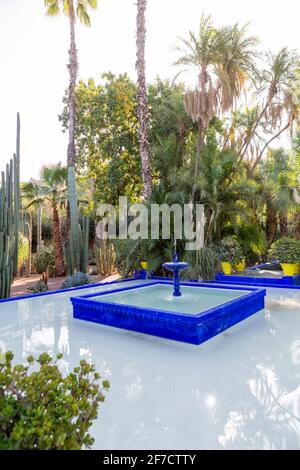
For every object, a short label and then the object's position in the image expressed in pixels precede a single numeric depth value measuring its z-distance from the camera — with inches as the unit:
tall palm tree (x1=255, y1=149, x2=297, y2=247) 407.8
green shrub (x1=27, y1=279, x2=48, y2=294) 350.0
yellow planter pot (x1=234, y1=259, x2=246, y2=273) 433.5
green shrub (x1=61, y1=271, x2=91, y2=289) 377.7
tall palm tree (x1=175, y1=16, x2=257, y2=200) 406.3
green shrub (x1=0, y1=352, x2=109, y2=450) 50.8
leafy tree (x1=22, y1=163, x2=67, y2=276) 500.1
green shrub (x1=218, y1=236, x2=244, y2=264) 410.9
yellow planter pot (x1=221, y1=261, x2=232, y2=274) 408.8
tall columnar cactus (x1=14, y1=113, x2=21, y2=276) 310.9
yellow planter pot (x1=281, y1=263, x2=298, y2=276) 361.4
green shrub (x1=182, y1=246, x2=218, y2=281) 384.8
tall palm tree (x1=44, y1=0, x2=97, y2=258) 516.3
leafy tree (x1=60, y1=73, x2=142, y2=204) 548.7
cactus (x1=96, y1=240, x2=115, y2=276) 532.4
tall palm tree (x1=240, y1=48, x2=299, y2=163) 440.5
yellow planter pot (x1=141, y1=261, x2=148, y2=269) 456.1
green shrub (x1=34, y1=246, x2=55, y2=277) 536.1
